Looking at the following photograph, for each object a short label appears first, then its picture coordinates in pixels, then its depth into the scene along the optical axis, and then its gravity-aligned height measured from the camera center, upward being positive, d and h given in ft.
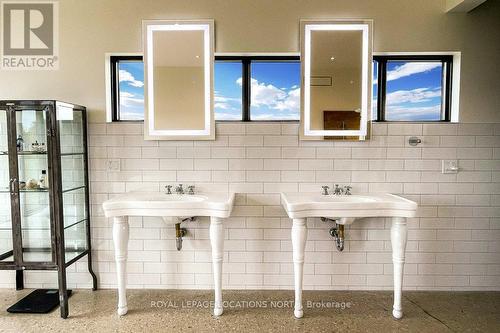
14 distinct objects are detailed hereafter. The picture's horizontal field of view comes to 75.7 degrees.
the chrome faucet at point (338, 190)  9.16 -1.23
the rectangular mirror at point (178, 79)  9.27 +1.98
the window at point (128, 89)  9.89 +1.81
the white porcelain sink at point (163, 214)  7.75 -1.62
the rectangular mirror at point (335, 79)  9.21 +1.97
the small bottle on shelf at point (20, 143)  8.54 +0.12
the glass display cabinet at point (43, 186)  8.08 -1.04
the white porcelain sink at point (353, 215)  7.68 -1.63
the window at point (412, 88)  9.70 +1.80
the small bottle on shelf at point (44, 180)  8.77 -0.90
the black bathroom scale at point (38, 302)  8.49 -4.27
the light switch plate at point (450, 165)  9.32 -0.52
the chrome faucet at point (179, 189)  9.21 -1.20
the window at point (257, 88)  9.71 +1.78
